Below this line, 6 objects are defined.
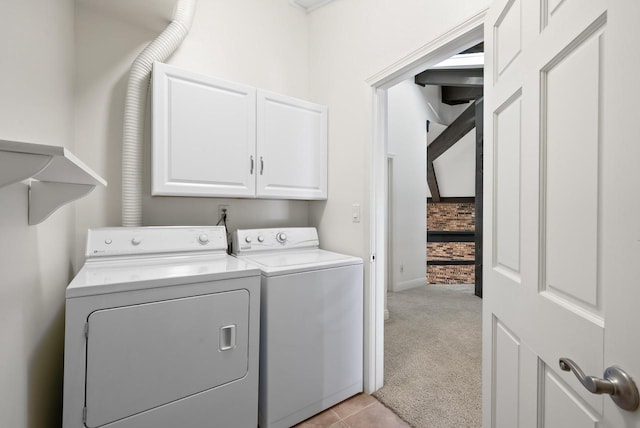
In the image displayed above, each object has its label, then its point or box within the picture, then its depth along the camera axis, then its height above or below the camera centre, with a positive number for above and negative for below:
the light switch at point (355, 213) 2.05 +0.00
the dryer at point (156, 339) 1.13 -0.56
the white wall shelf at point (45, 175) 0.61 +0.10
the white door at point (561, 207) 0.52 +0.02
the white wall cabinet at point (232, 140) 1.70 +0.48
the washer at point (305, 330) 1.57 -0.70
